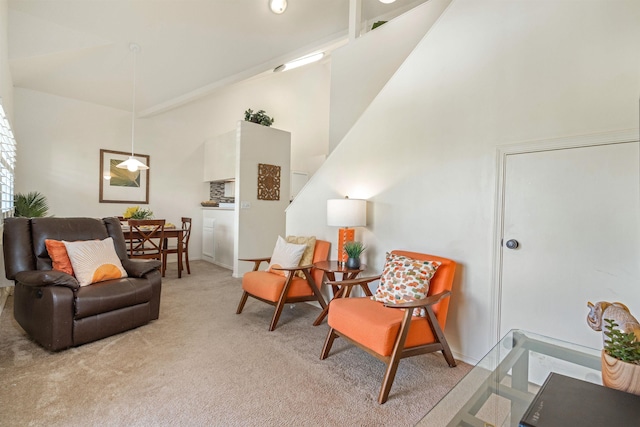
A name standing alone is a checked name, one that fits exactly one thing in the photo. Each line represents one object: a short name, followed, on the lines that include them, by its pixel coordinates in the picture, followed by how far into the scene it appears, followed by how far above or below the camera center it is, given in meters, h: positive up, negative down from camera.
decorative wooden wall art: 4.96 +0.46
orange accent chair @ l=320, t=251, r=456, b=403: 1.76 -0.72
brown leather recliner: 2.17 -0.70
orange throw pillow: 2.47 -0.45
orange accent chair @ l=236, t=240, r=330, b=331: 2.72 -0.74
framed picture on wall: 4.83 +0.40
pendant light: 3.76 +0.55
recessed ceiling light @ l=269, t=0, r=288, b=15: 3.73 +2.58
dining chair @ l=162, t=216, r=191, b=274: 4.55 -0.66
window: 2.79 +0.38
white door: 1.61 -0.12
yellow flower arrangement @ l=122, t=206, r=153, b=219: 4.32 -0.13
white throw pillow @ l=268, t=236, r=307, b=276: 3.01 -0.48
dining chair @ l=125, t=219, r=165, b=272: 4.03 -0.41
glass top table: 1.10 -0.73
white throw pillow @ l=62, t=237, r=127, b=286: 2.46 -0.49
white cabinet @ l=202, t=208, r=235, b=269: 5.34 -0.54
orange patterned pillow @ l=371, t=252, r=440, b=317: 2.05 -0.49
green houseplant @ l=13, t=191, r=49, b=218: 3.61 -0.05
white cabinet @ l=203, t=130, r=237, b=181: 5.27 +0.93
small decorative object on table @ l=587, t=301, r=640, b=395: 0.94 -0.44
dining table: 4.45 -0.44
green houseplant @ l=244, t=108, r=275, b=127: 5.12 +1.55
